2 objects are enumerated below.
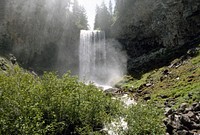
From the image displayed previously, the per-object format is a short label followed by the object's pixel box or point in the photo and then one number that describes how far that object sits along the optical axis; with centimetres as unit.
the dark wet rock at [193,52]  6632
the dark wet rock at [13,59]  7979
